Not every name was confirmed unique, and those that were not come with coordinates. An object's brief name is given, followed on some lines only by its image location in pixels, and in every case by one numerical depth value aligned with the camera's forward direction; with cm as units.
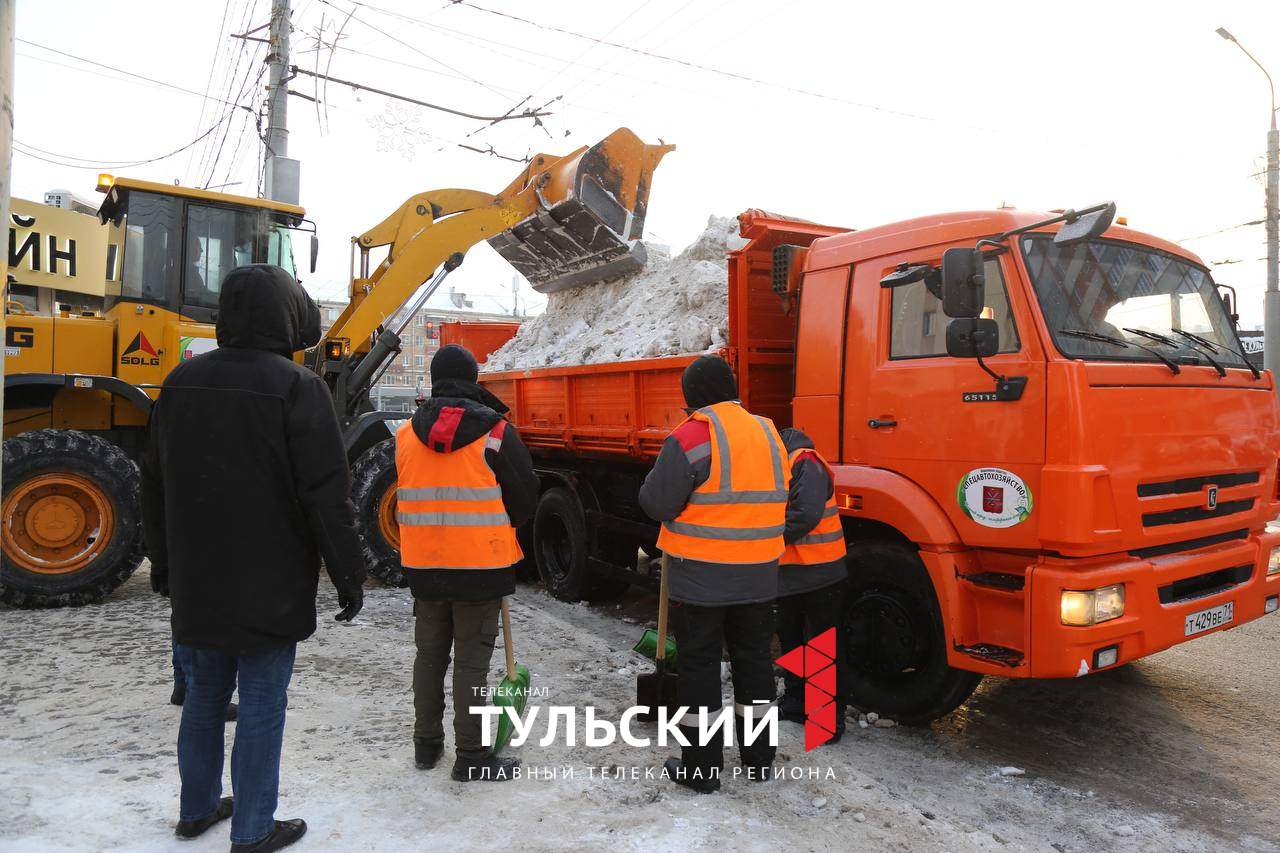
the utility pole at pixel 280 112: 1294
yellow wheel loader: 616
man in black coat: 256
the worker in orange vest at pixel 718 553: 331
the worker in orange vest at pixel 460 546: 326
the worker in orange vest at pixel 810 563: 374
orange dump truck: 336
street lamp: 1434
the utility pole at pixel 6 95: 265
